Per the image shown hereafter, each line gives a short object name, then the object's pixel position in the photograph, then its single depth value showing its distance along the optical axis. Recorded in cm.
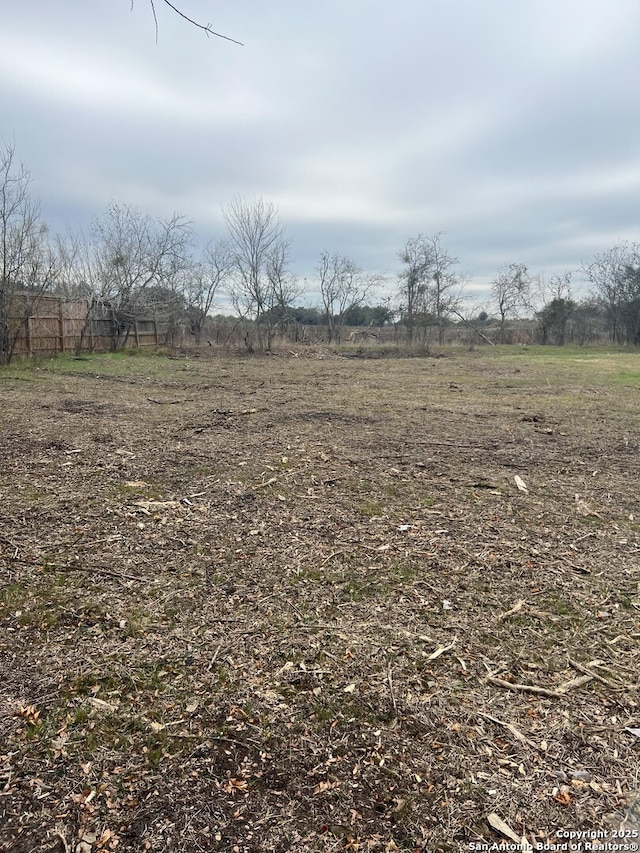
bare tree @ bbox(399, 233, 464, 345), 2536
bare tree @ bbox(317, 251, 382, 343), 2719
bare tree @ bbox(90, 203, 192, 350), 1805
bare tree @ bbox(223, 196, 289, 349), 2292
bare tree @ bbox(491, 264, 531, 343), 2862
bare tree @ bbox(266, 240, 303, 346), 2338
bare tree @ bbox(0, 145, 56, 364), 1248
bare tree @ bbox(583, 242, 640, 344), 2873
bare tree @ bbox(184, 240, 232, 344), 2358
